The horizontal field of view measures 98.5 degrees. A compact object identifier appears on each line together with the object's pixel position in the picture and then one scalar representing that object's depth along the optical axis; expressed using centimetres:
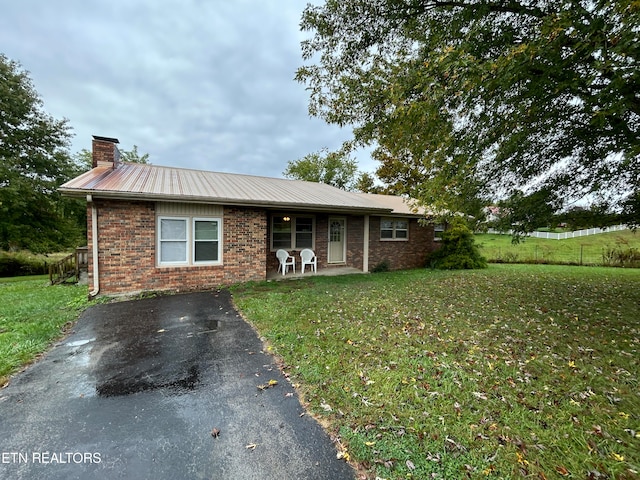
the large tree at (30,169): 1476
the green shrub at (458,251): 1291
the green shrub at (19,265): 1628
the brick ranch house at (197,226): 715
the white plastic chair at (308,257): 1074
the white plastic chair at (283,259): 1016
